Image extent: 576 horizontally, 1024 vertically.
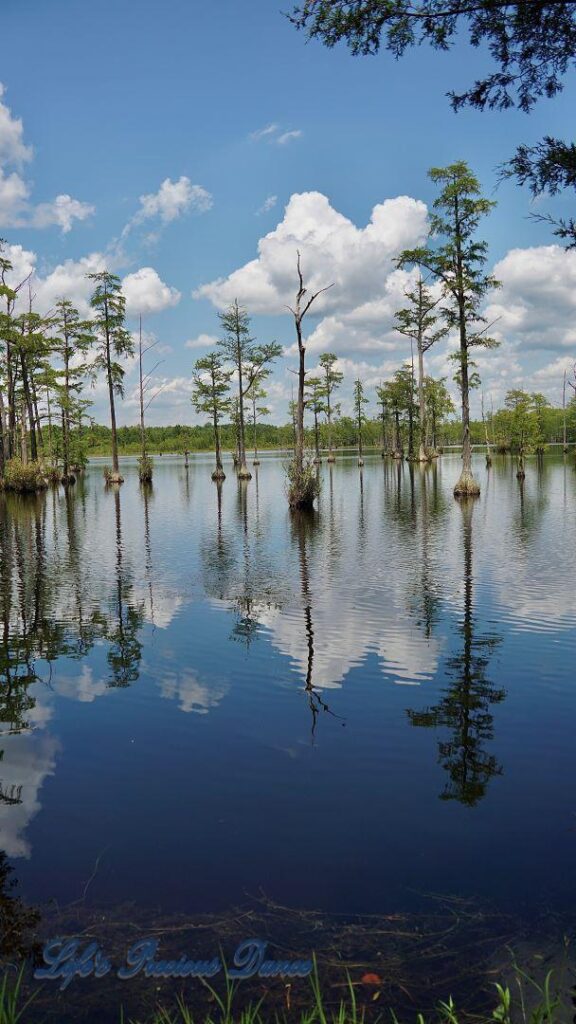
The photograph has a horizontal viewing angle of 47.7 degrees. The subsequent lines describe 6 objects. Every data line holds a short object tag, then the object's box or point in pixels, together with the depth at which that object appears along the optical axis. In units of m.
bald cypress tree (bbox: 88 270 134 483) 49.53
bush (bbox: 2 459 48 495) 40.44
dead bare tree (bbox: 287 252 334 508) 27.83
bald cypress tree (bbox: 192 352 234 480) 66.12
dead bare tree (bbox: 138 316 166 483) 51.14
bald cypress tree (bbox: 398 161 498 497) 31.86
